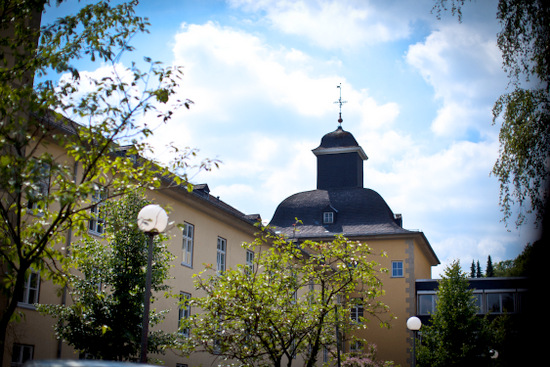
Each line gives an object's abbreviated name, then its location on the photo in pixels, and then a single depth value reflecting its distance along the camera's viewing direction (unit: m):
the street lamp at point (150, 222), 9.21
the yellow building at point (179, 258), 15.71
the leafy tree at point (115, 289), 14.14
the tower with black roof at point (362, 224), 40.34
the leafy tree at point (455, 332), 26.53
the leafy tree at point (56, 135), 7.85
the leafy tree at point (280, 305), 12.74
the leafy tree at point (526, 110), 9.91
